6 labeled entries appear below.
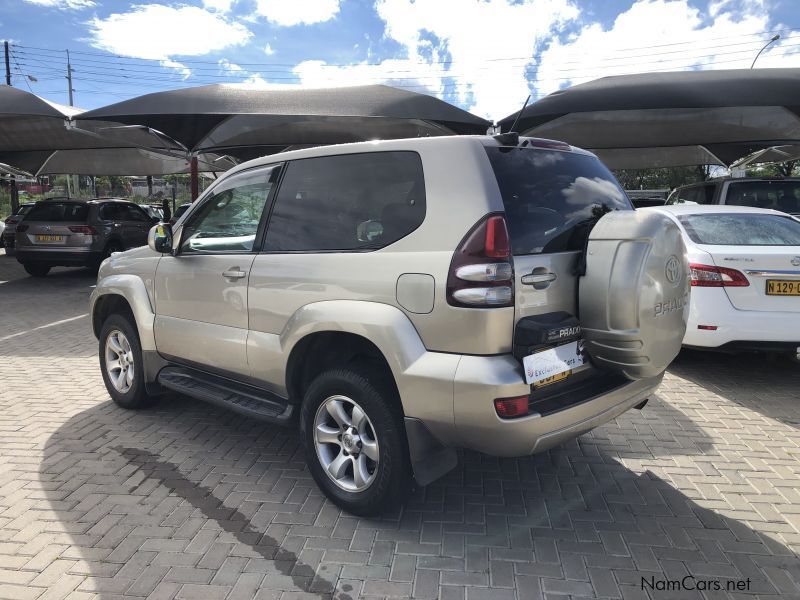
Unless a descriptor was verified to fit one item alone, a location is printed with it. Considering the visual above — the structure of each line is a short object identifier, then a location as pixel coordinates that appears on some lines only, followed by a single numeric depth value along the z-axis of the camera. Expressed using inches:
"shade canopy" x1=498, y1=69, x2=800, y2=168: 382.6
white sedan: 175.9
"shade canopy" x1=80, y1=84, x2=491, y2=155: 423.2
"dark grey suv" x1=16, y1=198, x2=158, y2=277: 441.4
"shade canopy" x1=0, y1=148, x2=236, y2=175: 712.4
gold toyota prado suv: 93.9
